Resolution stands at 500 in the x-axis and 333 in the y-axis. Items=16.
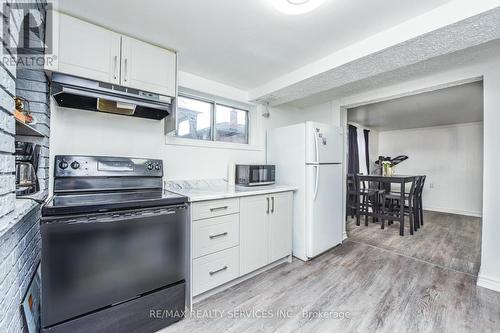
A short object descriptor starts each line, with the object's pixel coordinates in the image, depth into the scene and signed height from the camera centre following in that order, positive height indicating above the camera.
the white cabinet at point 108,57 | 1.48 +0.81
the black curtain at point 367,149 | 5.94 +0.51
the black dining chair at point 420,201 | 4.17 -0.62
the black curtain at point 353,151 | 5.30 +0.40
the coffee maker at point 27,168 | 1.30 -0.02
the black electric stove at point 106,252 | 1.21 -0.53
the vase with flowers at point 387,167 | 4.45 +0.02
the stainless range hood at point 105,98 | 1.51 +0.51
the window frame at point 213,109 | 2.59 +0.75
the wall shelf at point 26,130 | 1.22 +0.21
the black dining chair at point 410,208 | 3.74 -0.73
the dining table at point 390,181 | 3.69 -0.32
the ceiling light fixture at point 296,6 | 1.35 +1.01
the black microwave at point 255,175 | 2.55 -0.10
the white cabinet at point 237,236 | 1.83 -0.67
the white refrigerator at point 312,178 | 2.64 -0.14
